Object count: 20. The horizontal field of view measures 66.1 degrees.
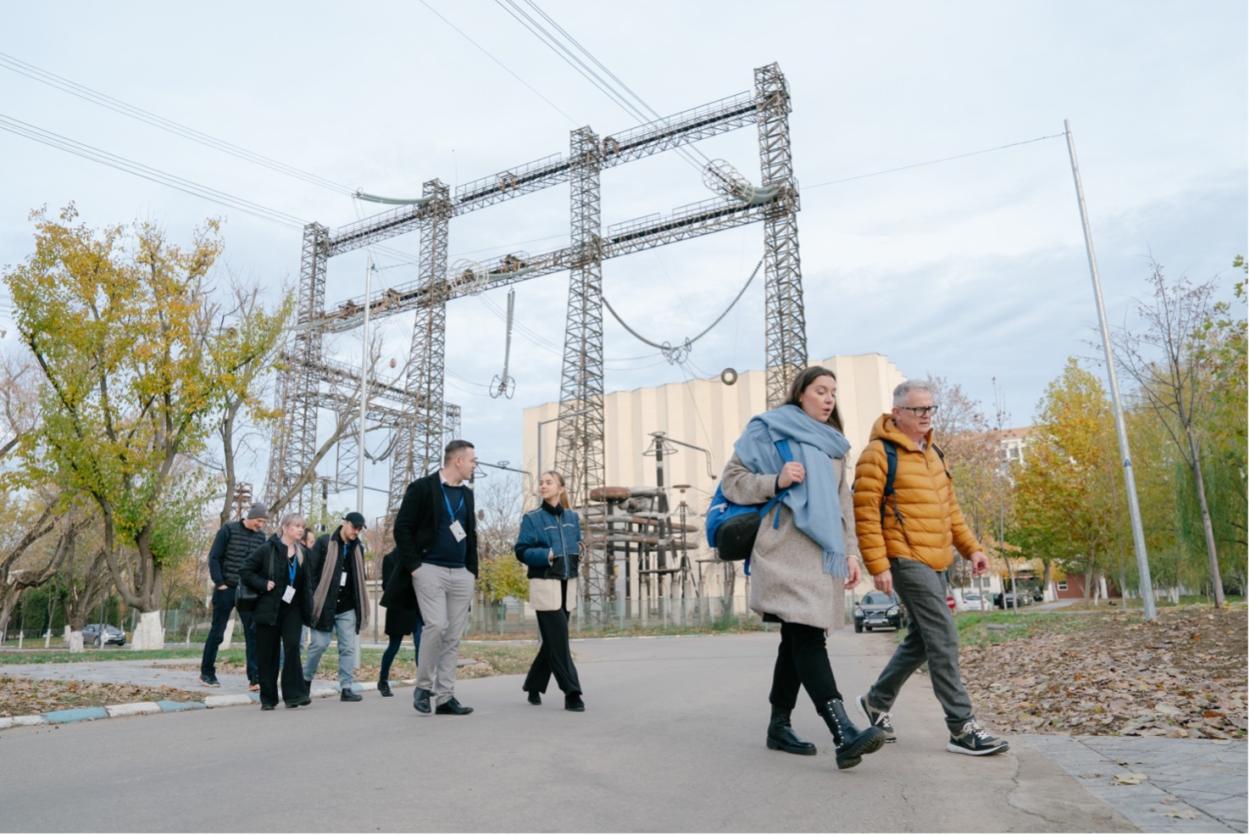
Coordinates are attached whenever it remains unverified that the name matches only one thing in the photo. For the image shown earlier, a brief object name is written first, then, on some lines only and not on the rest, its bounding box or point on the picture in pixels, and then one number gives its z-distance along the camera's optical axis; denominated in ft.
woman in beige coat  15.80
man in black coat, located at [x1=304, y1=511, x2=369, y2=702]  29.60
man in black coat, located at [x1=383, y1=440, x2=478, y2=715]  23.86
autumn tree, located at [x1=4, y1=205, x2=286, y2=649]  74.90
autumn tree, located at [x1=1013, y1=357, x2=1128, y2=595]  97.96
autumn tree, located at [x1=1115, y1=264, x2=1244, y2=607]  57.16
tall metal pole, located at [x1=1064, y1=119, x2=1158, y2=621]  54.98
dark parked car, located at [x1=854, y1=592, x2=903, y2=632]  92.99
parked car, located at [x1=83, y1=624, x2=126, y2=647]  179.63
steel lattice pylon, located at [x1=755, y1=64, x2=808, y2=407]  122.62
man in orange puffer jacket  16.56
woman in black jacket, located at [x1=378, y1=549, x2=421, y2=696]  28.73
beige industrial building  194.90
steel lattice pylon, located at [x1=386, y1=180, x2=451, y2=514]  155.12
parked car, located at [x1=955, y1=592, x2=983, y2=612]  167.32
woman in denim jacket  24.47
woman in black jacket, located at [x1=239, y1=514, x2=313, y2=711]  26.45
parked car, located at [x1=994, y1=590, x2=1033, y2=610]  195.62
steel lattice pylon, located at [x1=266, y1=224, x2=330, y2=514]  155.22
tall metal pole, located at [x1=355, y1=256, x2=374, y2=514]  97.70
